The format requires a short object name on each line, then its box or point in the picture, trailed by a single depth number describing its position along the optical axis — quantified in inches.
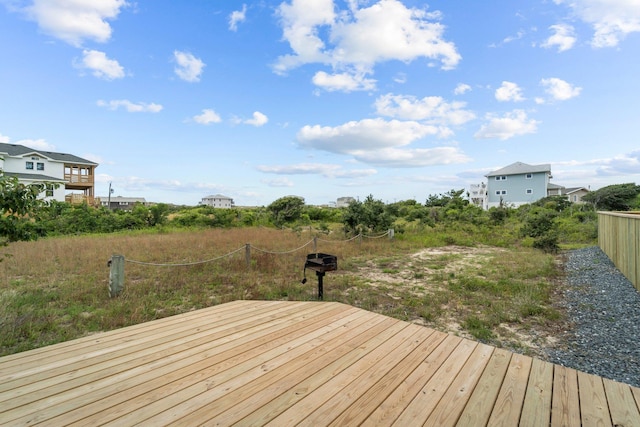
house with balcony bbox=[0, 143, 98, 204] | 863.7
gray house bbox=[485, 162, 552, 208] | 1175.0
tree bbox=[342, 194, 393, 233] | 494.0
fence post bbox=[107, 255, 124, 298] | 186.8
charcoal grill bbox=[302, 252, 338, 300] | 170.9
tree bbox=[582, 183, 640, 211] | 874.1
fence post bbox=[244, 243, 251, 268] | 272.3
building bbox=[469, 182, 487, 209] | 1837.6
